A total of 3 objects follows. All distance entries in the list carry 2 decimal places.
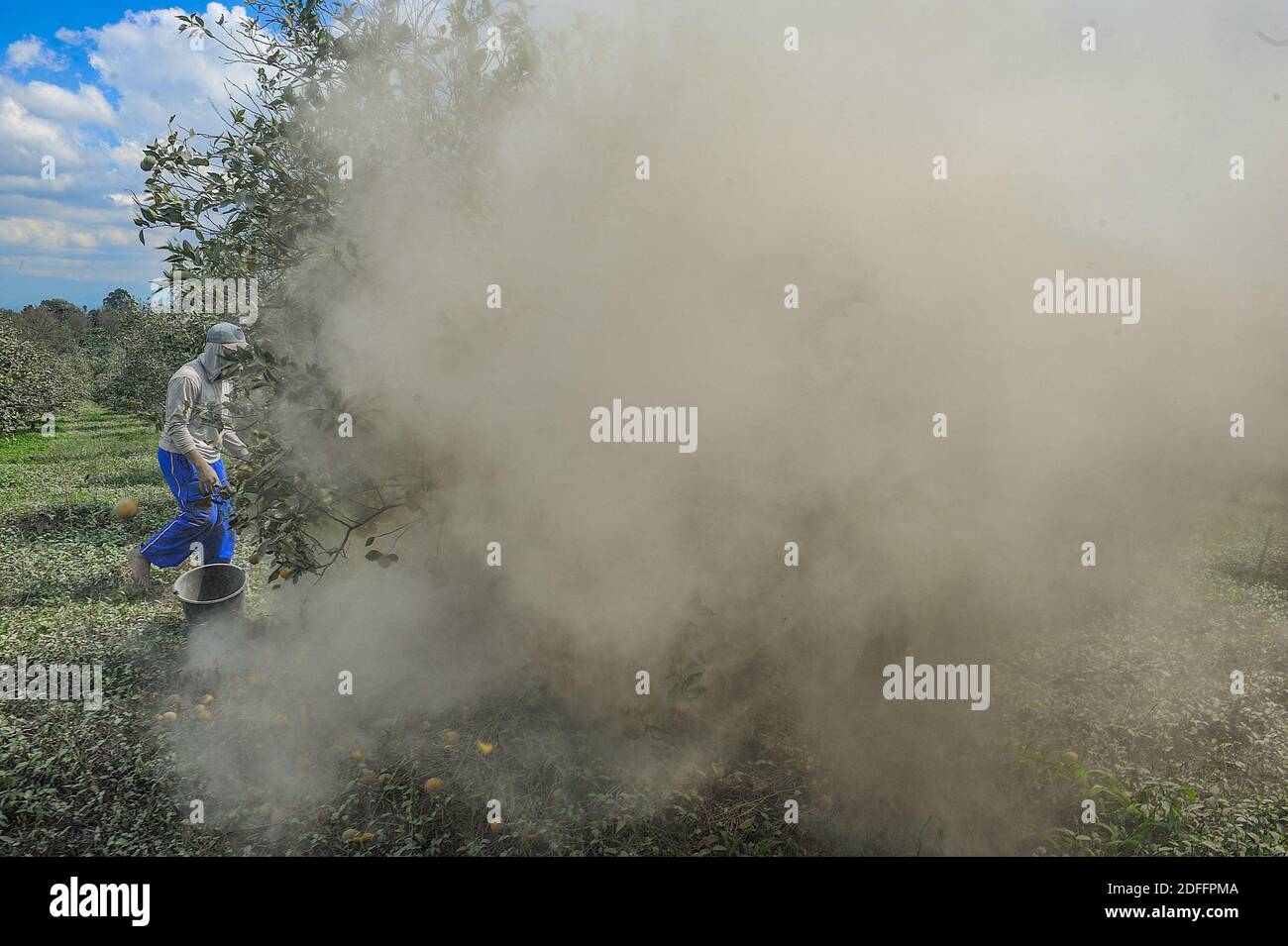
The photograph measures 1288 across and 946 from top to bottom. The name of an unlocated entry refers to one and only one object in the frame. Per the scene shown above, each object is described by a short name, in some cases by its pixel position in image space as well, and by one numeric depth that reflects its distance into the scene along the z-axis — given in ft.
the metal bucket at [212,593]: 16.78
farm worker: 18.80
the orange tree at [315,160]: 12.16
